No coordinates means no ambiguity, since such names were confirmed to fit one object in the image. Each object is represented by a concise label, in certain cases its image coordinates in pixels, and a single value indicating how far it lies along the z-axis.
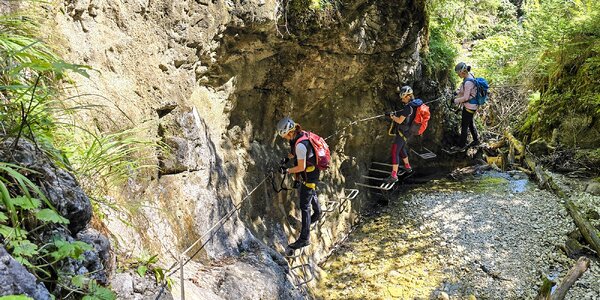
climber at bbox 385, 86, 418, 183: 8.77
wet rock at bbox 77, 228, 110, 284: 2.79
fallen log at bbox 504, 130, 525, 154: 14.71
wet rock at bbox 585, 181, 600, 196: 10.71
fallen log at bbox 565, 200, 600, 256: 8.24
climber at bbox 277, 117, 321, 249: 6.54
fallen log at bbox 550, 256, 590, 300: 6.72
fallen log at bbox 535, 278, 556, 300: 6.54
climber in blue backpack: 9.59
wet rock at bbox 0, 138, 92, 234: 2.52
